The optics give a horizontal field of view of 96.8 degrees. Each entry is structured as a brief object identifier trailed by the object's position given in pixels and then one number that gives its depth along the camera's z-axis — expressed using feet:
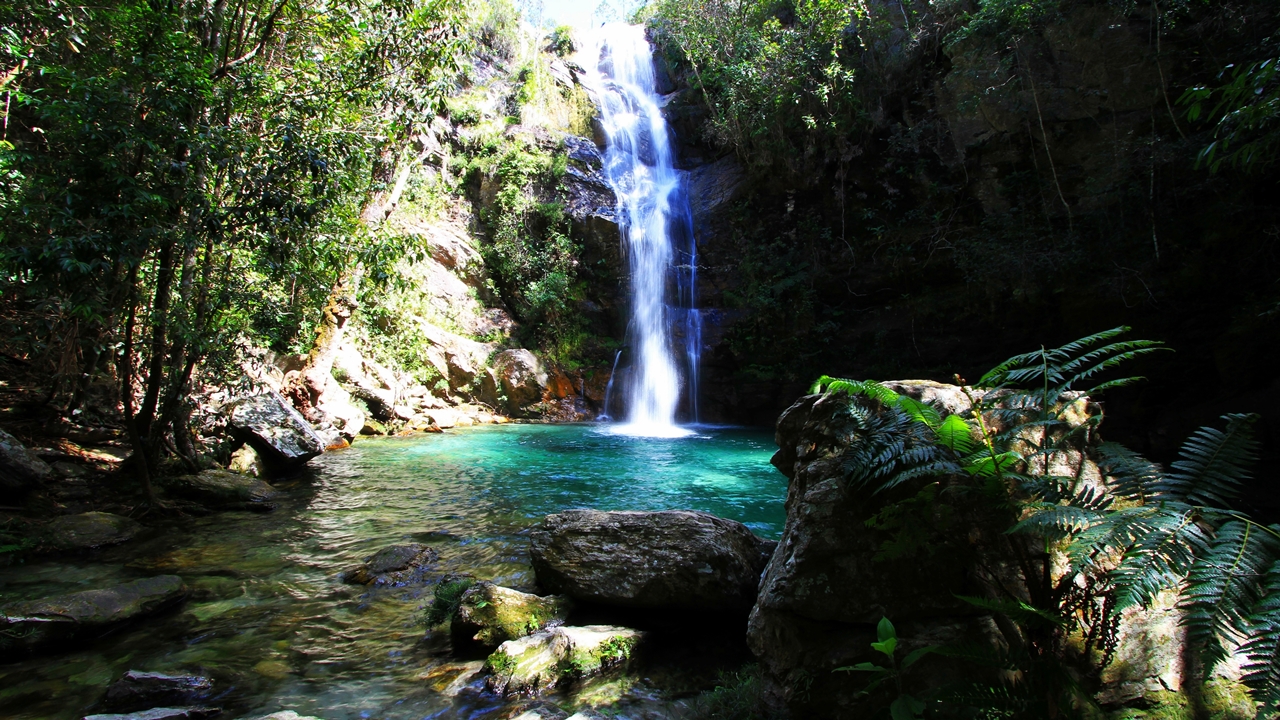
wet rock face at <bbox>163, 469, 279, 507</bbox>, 21.81
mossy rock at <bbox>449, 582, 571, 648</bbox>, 11.53
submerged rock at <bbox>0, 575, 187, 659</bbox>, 10.90
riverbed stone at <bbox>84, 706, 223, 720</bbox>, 8.30
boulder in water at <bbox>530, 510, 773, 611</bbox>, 12.05
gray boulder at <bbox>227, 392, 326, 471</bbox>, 28.22
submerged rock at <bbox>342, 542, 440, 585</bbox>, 15.35
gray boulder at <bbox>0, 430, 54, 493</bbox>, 17.79
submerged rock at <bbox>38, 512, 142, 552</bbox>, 16.12
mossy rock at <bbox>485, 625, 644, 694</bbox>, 10.00
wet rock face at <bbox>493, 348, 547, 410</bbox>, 57.88
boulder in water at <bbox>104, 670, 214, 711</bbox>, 9.30
